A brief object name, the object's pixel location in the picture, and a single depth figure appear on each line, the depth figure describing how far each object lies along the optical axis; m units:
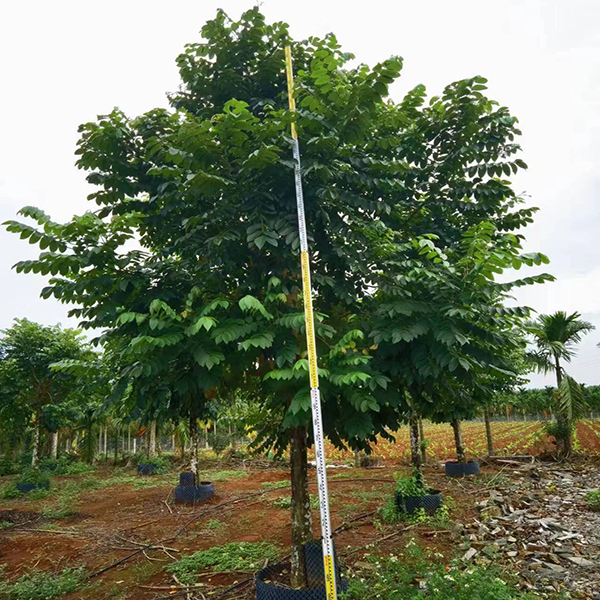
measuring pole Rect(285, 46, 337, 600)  3.90
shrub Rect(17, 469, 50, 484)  18.25
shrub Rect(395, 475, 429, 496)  10.09
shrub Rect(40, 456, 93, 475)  23.39
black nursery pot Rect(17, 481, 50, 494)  18.14
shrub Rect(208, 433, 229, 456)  30.86
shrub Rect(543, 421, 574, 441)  17.27
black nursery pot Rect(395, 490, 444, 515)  9.99
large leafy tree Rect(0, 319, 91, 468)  19.19
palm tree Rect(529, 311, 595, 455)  17.00
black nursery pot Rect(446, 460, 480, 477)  15.30
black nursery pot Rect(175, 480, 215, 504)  14.51
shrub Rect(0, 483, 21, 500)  17.44
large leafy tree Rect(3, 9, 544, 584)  4.73
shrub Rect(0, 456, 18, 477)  23.37
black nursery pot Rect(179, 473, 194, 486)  15.11
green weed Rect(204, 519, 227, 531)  11.23
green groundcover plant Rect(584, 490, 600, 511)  10.21
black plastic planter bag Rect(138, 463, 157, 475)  23.52
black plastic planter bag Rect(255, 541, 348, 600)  5.54
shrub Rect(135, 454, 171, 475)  23.73
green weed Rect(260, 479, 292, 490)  16.31
